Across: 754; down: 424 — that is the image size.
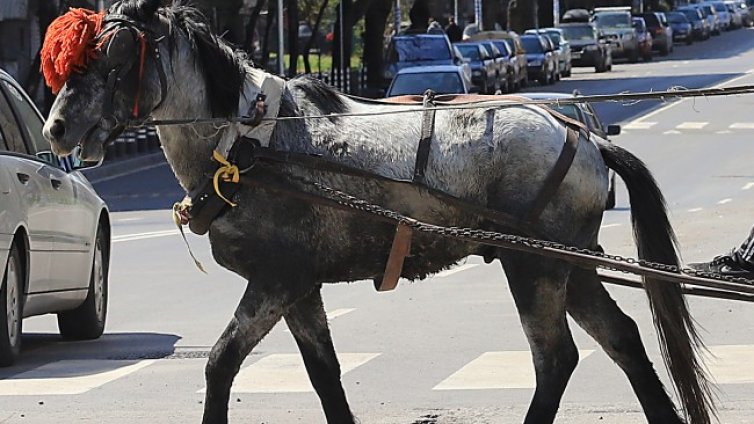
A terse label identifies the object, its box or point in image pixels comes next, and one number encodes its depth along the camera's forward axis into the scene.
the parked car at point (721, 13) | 105.72
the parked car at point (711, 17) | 100.32
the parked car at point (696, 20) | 96.56
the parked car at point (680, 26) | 94.56
